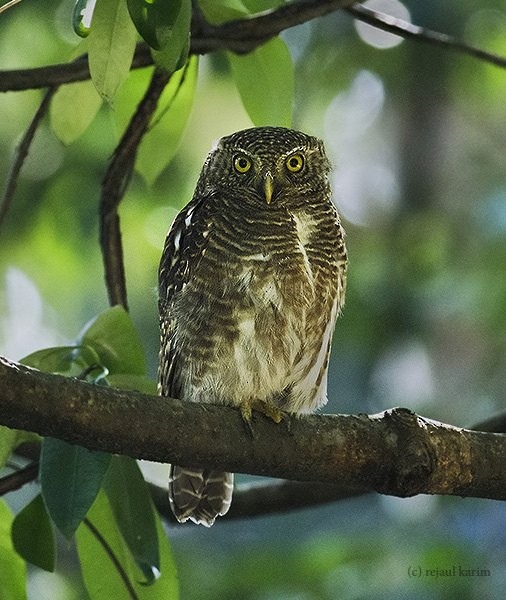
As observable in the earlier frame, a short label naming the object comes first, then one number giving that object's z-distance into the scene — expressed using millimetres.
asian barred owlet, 6191
